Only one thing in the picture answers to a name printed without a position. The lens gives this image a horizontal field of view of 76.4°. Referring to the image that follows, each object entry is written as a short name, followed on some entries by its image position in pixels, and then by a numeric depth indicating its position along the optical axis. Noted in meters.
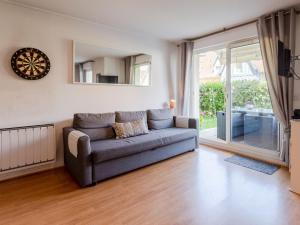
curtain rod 3.32
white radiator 2.55
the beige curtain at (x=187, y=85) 4.47
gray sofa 2.45
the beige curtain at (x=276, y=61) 2.89
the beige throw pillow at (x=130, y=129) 3.18
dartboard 2.68
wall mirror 3.27
